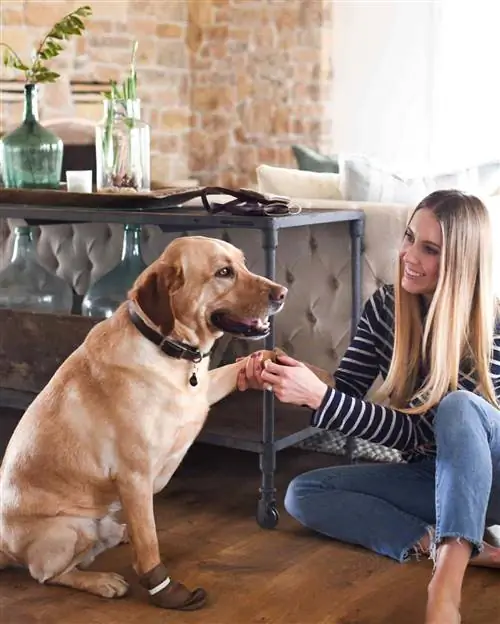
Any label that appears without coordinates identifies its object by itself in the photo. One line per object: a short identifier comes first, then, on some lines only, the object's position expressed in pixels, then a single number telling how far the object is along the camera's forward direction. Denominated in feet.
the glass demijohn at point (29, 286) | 10.85
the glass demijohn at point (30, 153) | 10.61
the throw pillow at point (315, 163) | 12.49
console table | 8.54
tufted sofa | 9.80
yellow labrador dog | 7.14
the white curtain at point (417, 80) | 18.02
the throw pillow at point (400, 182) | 10.21
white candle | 10.33
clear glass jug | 10.28
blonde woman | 7.01
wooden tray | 9.28
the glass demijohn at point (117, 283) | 10.25
